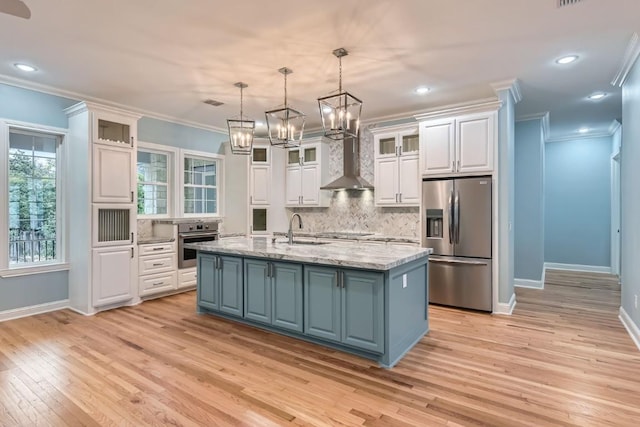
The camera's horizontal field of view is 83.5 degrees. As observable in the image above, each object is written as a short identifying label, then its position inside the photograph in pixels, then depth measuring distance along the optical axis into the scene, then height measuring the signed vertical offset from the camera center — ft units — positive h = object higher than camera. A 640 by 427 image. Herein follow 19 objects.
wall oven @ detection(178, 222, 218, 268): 18.31 -1.23
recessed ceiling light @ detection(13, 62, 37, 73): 12.45 +5.15
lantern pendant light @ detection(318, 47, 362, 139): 9.98 +2.57
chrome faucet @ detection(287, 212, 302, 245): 13.62 -0.90
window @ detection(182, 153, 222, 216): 20.63 +1.68
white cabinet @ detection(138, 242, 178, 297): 16.75 -2.67
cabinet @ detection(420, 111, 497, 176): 14.76 +2.91
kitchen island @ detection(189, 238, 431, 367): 9.77 -2.47
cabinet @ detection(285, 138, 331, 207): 20.65 +2.25
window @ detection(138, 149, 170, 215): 18.62 +1.61
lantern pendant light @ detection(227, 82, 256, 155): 12.55 +2.79
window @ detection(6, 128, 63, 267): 14.26 +0.63
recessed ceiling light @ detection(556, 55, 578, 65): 11.82 +5.09
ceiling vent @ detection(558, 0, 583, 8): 8.46 +4.98
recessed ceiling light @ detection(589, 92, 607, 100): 15.65 +5.16
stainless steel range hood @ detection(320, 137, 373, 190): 19.01 +2.27
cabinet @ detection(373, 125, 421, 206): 17.25 +2.25
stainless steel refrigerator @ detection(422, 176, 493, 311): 14.85 -1.17
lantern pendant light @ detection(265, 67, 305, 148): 11.39 +2.74
